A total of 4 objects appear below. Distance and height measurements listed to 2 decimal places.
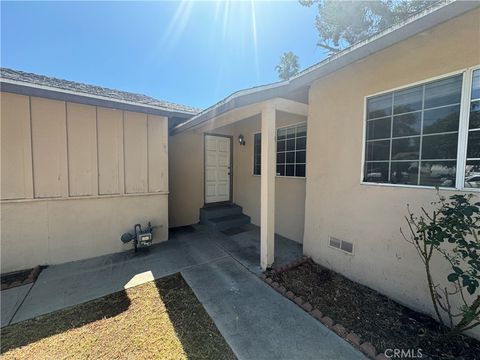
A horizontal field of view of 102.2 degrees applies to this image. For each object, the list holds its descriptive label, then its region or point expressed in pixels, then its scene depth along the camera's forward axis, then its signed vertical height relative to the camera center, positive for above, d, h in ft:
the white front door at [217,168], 22.39 +0.24
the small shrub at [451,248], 5.86 -2.82
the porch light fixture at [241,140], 22.33 +3.52
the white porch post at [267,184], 11.47 -0.81
